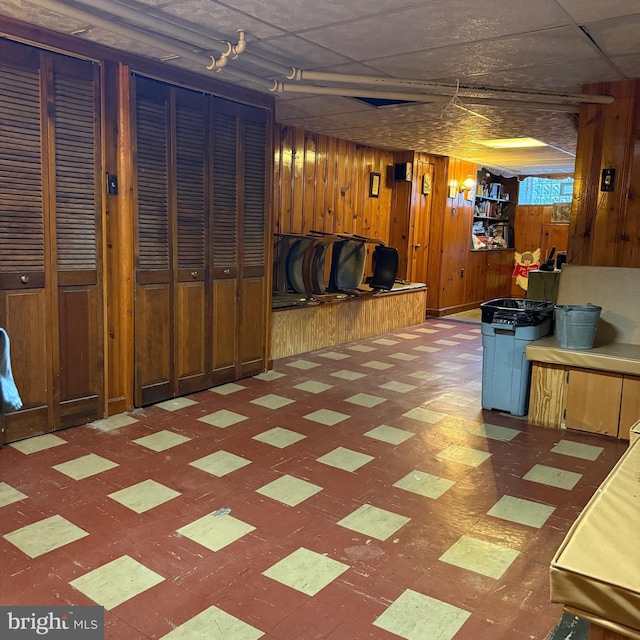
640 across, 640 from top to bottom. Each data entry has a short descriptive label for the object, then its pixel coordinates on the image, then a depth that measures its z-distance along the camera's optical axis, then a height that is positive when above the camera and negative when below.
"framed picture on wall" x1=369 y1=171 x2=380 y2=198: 8.12 +0.66
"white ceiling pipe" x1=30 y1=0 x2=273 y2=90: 2.93 +1.08
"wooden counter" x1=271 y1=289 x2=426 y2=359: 5.96 -1.06
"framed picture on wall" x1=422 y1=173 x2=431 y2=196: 8.58 +0.73
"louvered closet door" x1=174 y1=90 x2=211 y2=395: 4.32 -0.13
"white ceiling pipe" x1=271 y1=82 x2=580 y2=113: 4.28 +1.01
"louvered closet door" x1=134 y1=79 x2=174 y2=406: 4.05 -0.16
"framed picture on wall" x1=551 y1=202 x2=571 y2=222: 10.71 +0.47
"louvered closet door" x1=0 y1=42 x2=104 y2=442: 3.38 -0.09
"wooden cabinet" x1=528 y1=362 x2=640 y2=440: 3.85 -1.11
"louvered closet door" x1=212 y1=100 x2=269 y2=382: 4.66 -0.09
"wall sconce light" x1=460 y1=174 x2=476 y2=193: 9.17 +0.79
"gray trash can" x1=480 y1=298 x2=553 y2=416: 4.30 -0.89
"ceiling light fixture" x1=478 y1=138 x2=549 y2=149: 7.04 +1.16
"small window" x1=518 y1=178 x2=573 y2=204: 10.85 +0.88
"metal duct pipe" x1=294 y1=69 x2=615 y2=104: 4.04 +1.05
